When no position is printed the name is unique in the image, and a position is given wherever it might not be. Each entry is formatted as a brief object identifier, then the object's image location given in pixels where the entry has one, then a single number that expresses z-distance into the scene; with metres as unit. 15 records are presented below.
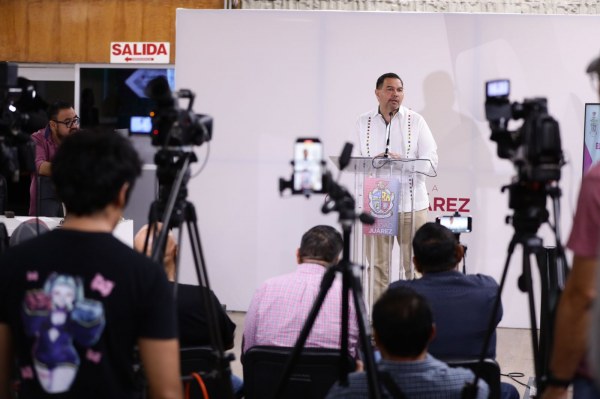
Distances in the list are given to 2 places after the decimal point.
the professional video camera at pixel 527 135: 4.48
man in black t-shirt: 3.41
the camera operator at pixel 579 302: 3.56
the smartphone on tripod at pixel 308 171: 4.86
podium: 9.24
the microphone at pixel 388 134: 9.85
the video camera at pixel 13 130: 5.31
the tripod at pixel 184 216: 4.89
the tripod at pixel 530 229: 4.64
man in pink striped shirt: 5.71
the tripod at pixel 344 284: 4.53
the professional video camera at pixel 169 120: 4.91
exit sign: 13.84
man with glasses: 10.59
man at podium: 9.86
